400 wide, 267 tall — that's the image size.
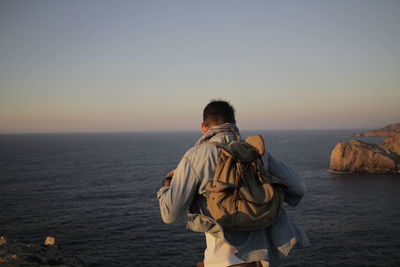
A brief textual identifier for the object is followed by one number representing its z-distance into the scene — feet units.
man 9.48
